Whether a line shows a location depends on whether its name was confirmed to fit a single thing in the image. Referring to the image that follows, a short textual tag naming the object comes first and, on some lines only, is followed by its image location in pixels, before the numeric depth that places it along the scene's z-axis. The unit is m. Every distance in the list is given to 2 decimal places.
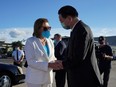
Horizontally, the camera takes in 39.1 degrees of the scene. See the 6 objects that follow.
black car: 6.05
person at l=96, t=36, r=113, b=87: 4.99
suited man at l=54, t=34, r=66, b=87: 4.65
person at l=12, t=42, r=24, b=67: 7.62
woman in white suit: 2.32
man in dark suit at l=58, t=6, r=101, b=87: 1.86
